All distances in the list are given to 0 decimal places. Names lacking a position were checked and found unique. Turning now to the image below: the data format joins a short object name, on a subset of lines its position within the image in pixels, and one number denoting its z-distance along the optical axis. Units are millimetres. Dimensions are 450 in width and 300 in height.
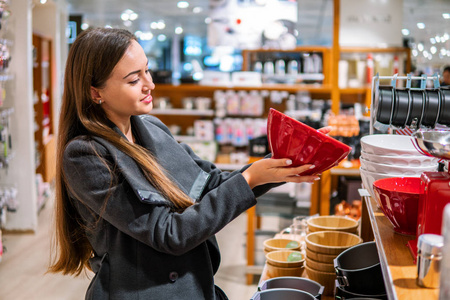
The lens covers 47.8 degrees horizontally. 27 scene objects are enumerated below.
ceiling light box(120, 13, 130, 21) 14734
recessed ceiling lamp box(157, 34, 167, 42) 20422
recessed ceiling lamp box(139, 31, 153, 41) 17894
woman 1356
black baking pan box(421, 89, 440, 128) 1771
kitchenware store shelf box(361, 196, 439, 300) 1075
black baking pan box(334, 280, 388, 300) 1656
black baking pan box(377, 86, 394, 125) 1809
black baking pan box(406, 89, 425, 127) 1781
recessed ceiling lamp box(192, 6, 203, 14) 13812
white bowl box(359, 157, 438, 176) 1651
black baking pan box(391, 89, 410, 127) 1795
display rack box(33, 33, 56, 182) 6922
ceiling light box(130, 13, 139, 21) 14538
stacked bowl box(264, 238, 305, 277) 2162
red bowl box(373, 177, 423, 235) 1352
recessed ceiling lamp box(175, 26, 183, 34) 18323
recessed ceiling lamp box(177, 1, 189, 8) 12695
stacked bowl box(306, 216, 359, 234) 2289
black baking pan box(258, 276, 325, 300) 1929
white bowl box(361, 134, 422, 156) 1669
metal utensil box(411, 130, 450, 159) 1097
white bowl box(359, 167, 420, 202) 1681
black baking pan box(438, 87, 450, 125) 1770
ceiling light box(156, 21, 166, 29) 16788
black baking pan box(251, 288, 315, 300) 1769
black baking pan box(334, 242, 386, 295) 1692
